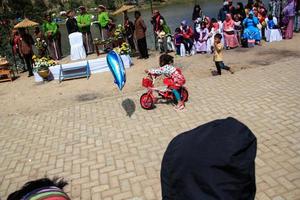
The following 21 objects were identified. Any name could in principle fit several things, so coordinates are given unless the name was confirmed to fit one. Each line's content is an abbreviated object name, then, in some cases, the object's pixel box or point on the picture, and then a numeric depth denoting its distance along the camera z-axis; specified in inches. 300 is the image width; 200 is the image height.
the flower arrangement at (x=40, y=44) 521.7
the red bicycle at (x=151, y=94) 307.3
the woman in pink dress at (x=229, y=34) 525.3
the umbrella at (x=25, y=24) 525.9
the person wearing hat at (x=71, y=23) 562.9
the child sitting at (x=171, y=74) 300.0
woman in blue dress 524.4
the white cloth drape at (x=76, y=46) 554.3
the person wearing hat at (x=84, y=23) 565.3
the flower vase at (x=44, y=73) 473.1
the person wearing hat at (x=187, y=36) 525.0
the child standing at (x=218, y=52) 379.0
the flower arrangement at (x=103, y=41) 534.8
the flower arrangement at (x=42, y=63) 475.8
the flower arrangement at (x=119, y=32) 533.6
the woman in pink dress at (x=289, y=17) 543.5
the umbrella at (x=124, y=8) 547.8
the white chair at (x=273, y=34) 550.0
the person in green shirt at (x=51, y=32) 562.6
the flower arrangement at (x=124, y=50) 490.9
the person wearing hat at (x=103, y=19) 563.0
